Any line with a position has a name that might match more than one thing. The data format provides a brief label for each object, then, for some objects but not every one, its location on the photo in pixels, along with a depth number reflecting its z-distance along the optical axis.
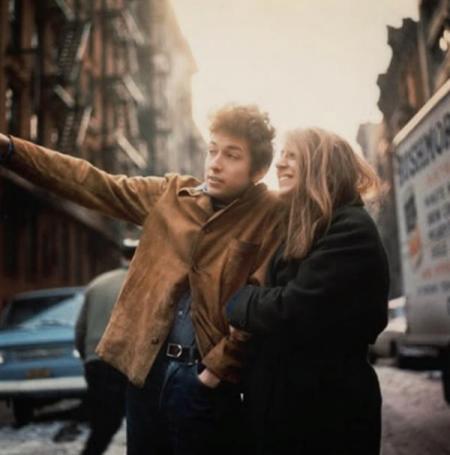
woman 2.29
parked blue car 8.68
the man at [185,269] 2.59
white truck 6.48
